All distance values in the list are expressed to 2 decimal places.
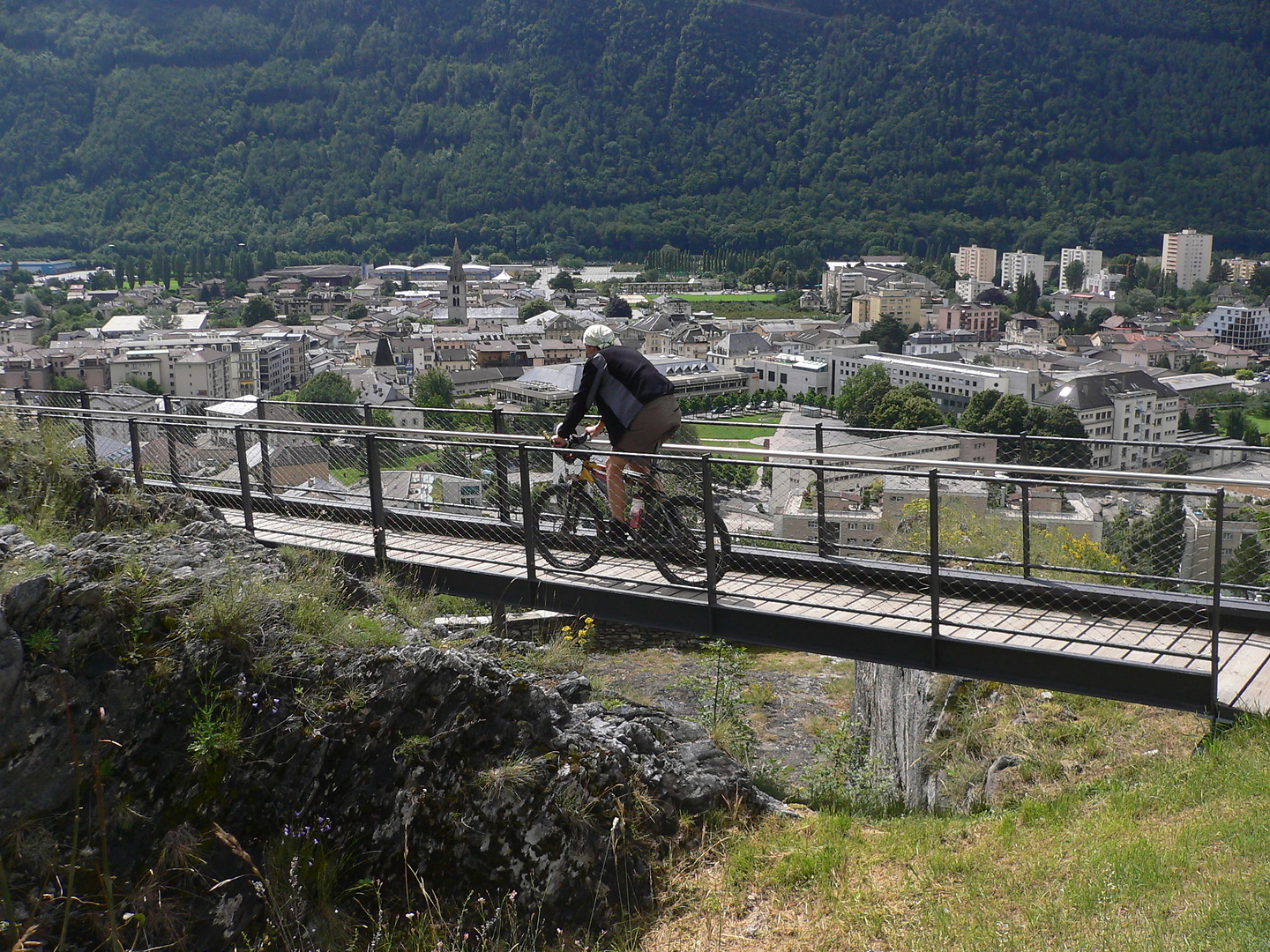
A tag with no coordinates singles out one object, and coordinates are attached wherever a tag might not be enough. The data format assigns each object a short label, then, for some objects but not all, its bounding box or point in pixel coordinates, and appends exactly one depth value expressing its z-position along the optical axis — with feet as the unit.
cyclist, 17.89
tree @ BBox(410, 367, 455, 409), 222.89
